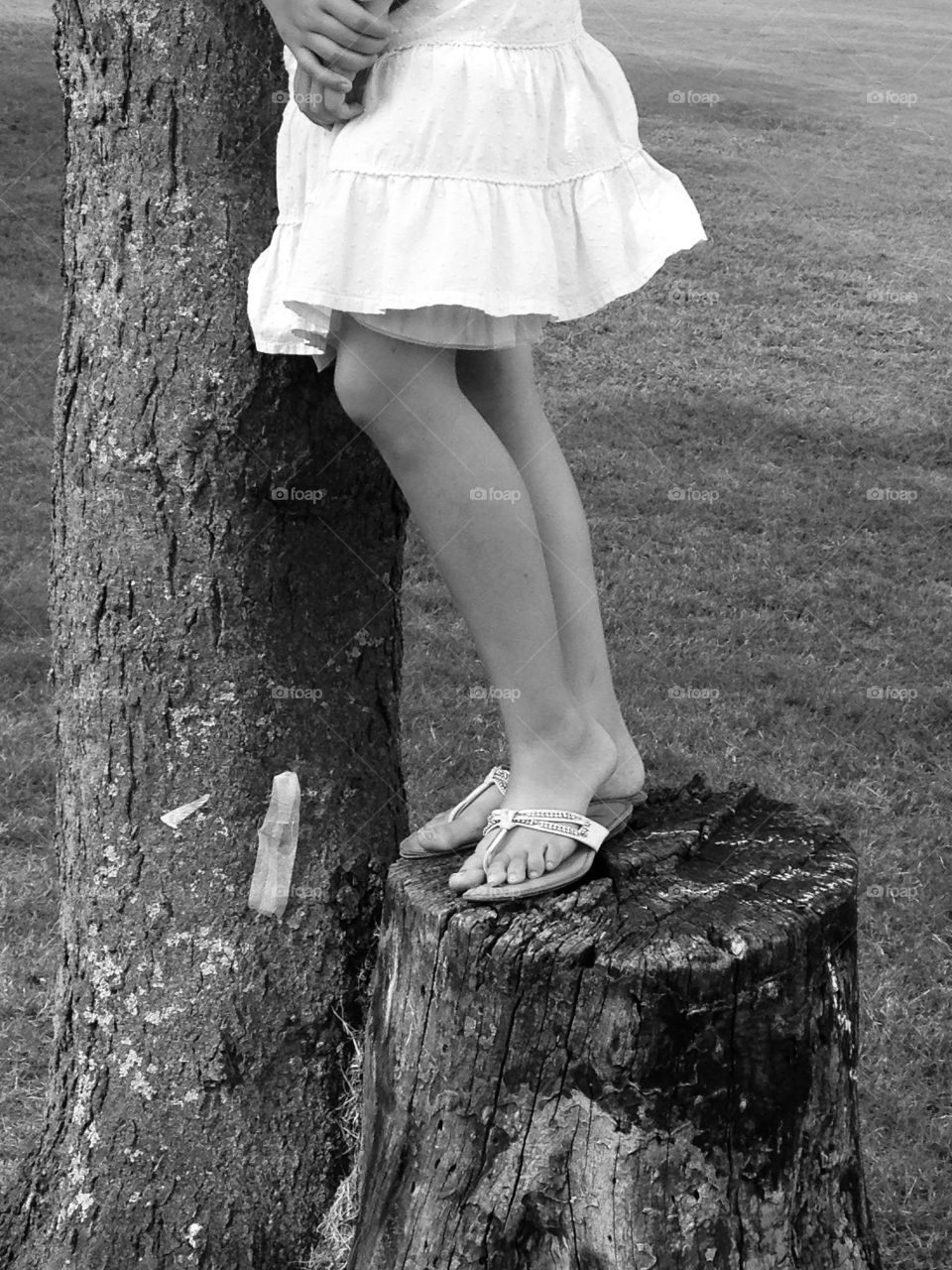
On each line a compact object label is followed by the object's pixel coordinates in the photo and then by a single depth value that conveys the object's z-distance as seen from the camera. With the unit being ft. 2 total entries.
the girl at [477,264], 10.57
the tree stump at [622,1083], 10.47
